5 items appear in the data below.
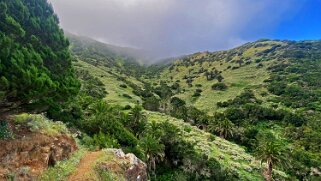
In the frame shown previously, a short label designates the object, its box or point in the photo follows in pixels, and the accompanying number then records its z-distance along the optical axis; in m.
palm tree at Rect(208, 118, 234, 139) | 95.31
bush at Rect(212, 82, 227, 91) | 157.96
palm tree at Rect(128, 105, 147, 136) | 71.56
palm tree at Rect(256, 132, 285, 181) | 64.56
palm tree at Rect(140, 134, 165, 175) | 59.31
